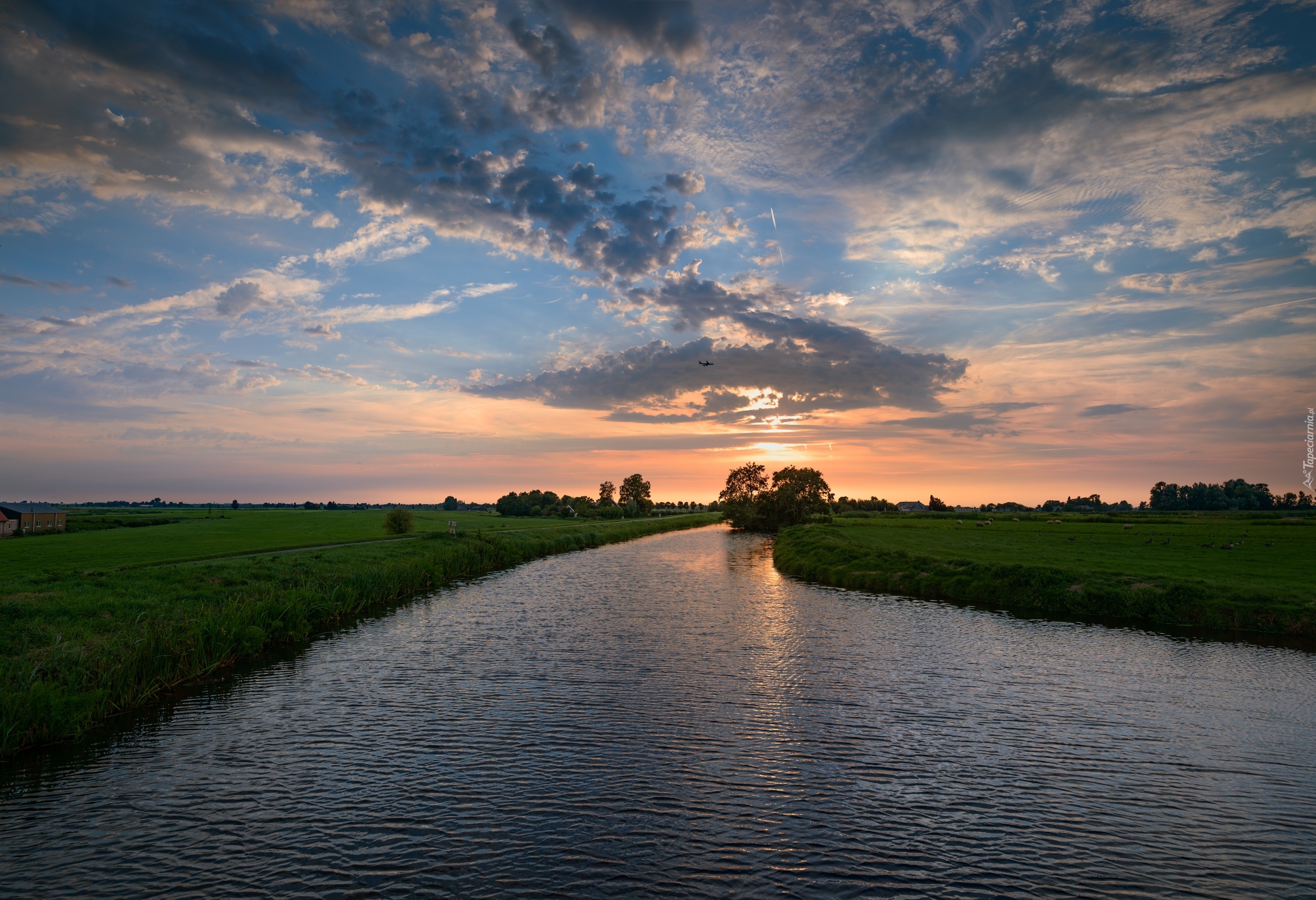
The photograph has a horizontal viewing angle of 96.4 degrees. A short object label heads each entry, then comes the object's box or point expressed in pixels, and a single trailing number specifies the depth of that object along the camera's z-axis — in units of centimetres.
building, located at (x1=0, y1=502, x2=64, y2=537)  8069
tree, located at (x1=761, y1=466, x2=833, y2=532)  12638
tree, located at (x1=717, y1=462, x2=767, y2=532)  14212
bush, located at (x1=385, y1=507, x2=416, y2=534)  7200
